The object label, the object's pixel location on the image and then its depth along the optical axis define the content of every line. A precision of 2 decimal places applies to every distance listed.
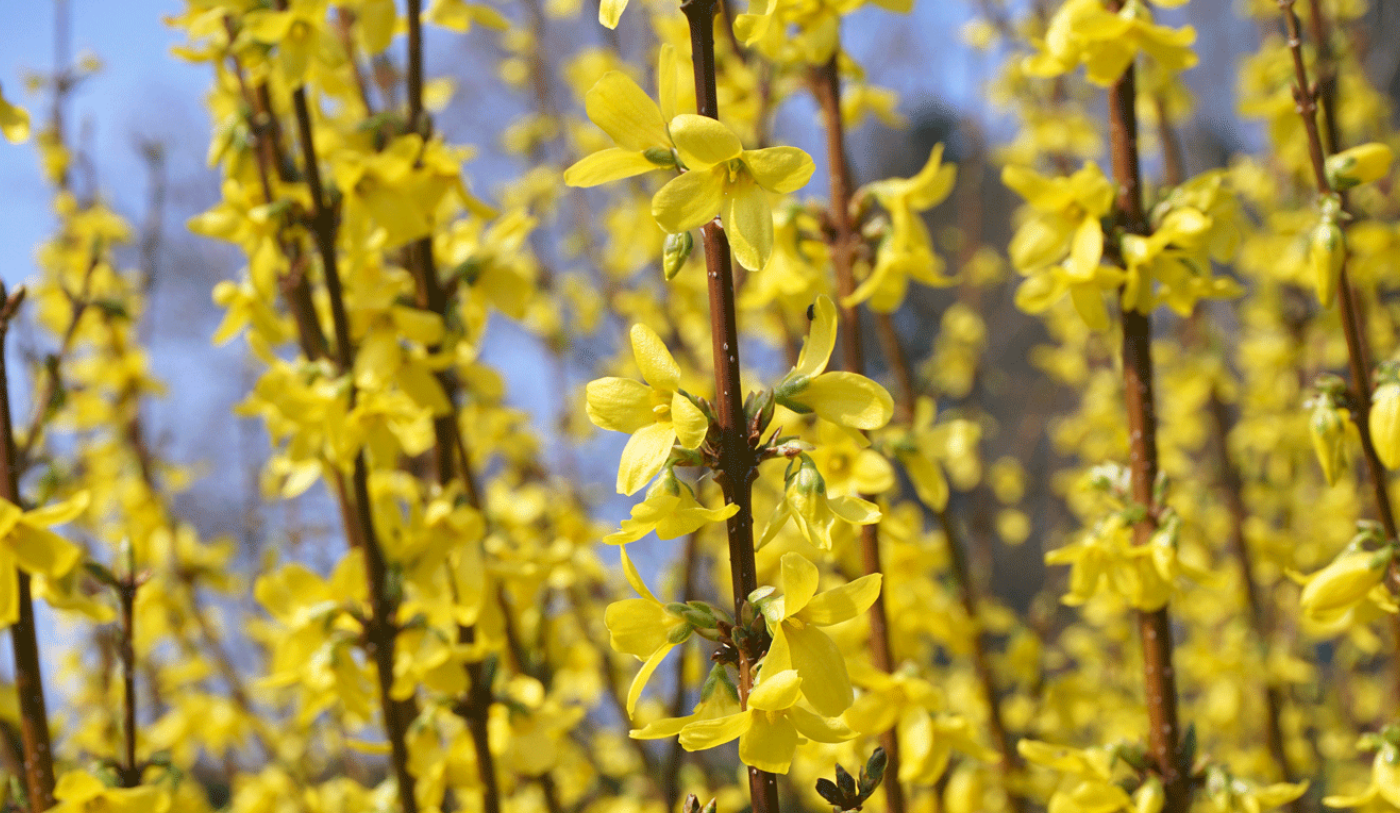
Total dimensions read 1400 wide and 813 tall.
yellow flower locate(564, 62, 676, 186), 0.56
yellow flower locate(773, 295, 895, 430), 0.56
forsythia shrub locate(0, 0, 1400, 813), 0.57
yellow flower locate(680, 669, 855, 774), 0.54
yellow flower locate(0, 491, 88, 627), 0.63
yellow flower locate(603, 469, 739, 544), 0.55
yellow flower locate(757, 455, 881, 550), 0.56
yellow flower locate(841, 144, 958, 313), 0.69
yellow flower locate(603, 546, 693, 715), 0.56
